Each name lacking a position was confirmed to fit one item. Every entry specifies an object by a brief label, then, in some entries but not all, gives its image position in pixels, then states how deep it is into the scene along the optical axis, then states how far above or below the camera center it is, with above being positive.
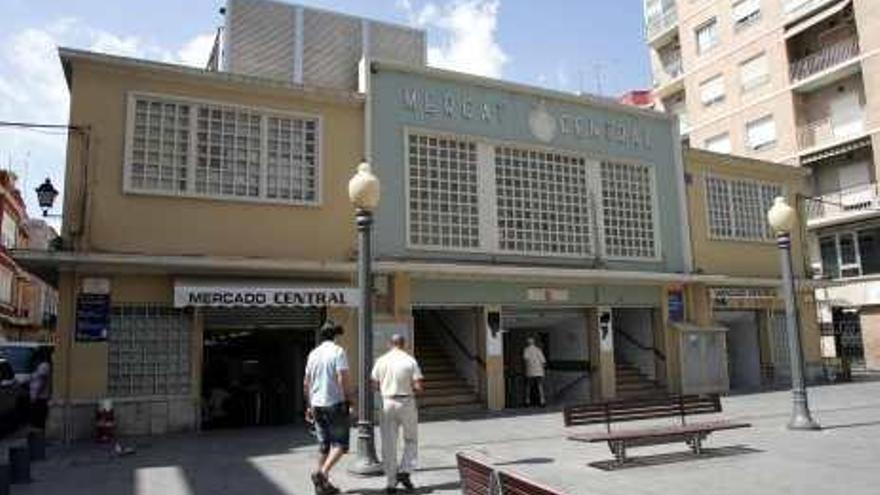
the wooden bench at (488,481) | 4.86 -0.80
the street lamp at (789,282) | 12.61 +1.26
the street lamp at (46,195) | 13.84 +3.15
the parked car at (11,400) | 13.70 -0.44
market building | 13.55 +2.59
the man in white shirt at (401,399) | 8.46 -0.34
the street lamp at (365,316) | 9.11 +0.61
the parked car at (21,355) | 16.67 +0.44
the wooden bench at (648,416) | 9.48 -0.73
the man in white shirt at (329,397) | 8.23 -0.30
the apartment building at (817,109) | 30.77 +10.73
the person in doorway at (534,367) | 17.94 -0.07
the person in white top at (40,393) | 14.96 -0.33
